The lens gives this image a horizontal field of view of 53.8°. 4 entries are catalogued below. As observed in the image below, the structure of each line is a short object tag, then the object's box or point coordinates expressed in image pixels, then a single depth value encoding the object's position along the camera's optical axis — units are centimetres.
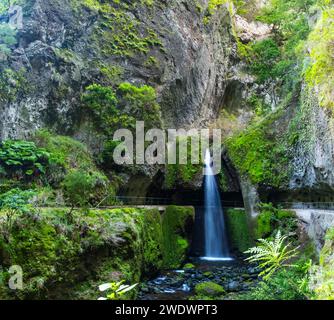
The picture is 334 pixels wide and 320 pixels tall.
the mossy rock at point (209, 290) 1020
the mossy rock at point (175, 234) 1408
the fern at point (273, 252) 534
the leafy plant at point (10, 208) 664
